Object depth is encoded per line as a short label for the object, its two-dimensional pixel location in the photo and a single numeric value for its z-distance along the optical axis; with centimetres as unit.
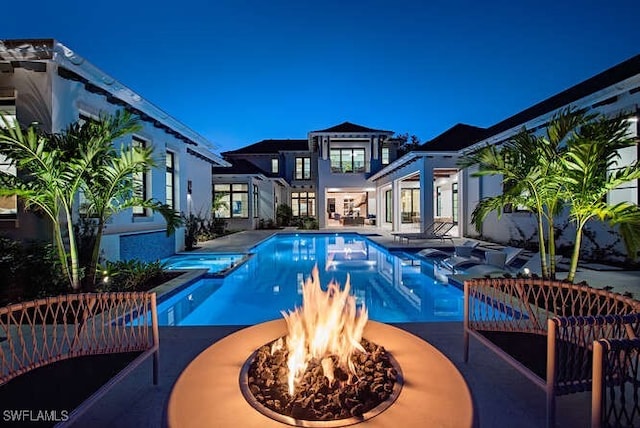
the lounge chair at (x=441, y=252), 1003
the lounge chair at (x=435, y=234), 1468
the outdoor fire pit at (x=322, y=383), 172
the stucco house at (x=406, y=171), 908
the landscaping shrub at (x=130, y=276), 639
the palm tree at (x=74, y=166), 475
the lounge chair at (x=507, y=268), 767
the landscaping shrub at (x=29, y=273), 555
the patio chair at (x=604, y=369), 178
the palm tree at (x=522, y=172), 527
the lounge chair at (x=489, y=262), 840
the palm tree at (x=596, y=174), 440
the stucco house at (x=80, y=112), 623
